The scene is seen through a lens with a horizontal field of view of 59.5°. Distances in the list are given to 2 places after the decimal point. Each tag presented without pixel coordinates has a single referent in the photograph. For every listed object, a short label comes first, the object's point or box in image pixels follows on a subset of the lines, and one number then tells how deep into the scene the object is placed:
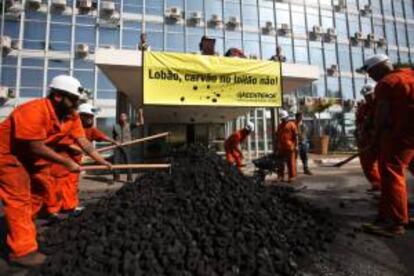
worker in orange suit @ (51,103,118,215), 4.81
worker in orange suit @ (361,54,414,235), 3.53
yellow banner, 9.11
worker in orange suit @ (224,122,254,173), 9.69
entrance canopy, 9.70
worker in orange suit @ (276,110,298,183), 8.55
